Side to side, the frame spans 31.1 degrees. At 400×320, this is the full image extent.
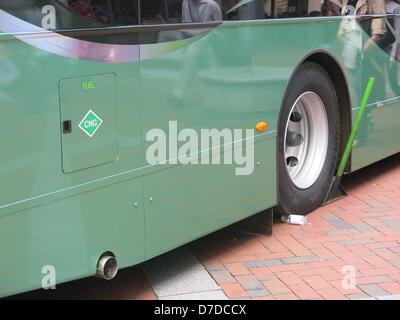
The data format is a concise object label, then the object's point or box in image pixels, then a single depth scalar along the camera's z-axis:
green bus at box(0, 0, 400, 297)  3.36
